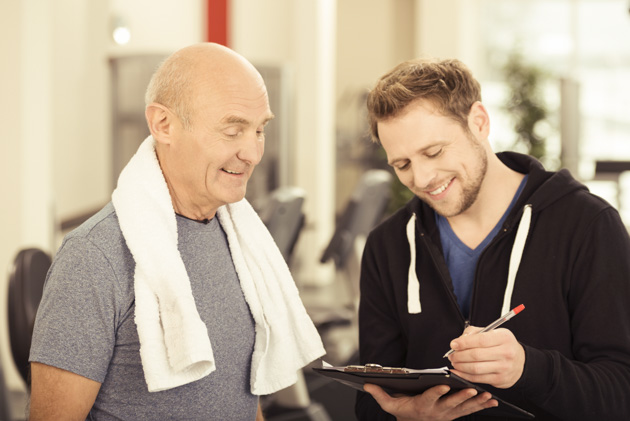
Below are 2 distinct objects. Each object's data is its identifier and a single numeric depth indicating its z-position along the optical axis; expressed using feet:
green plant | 26.43
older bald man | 6.89
